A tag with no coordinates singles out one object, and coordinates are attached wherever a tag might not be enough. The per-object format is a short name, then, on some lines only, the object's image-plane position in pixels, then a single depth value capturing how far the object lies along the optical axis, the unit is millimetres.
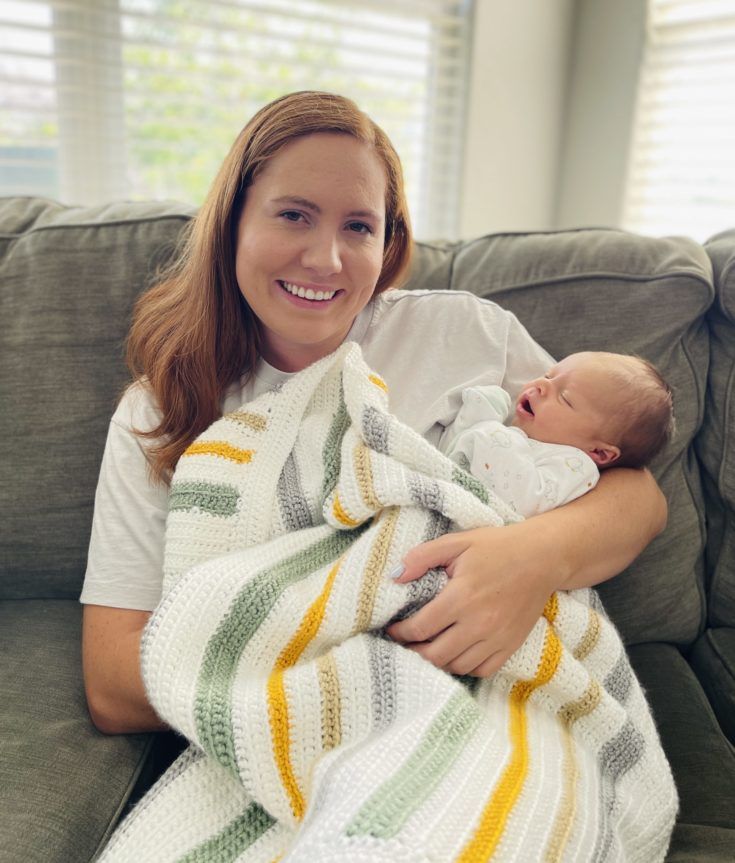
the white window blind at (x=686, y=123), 2424
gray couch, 1305
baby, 1077
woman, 1003
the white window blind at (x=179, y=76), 2078
